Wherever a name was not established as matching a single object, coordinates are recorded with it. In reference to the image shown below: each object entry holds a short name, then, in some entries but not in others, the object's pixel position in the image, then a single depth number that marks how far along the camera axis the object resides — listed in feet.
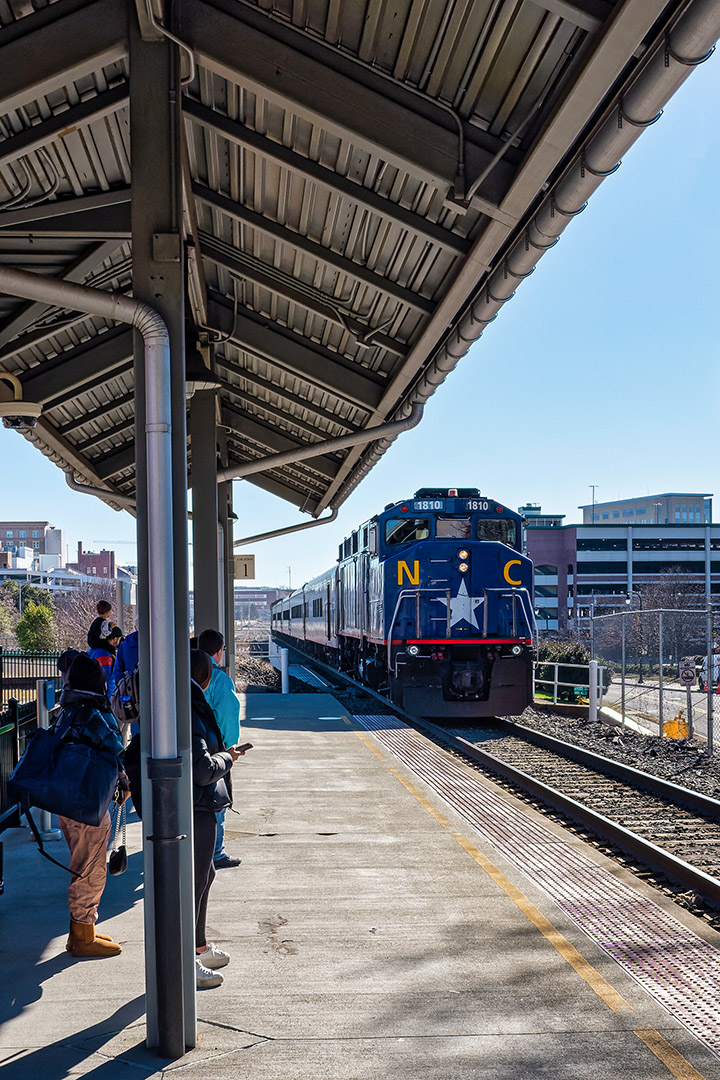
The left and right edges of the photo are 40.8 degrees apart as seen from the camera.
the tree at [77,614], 154.10
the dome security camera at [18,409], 25.63
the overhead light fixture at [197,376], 28.17
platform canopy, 15.47
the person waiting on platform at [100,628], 28.48
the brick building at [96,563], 530.68
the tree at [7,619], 204.38
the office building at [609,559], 248.73
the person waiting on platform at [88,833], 17.89
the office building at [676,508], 415.85
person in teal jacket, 19.24
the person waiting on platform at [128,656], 24.93
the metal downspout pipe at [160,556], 14.17
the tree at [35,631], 144.66
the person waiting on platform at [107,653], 28.12
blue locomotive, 55.62
